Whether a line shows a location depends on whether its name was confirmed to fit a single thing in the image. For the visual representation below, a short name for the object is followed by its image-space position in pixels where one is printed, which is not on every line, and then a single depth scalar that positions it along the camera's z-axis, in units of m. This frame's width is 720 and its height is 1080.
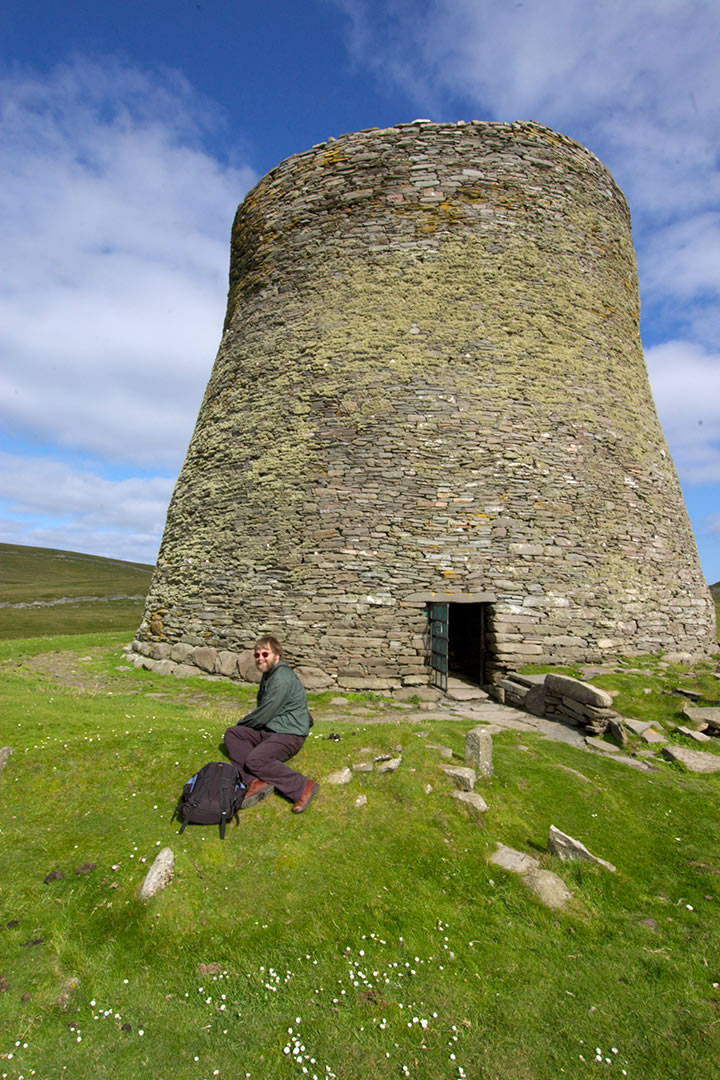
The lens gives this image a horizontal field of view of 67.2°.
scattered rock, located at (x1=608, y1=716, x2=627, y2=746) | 8.63
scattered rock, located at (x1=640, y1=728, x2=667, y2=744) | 8.62
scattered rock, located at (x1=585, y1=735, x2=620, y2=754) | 8.45
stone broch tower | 12.47
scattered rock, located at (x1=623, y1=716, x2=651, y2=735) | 8.84
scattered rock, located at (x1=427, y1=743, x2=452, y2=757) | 7.03
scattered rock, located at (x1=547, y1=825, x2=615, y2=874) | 5.10
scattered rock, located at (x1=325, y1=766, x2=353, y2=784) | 6.03
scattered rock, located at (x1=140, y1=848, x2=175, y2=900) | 4.38
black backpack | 5.19
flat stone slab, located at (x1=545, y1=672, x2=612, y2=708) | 9.40
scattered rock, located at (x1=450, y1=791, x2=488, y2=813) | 5.90
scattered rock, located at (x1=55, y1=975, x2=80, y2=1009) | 3.54
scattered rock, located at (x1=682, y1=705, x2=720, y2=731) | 9.09
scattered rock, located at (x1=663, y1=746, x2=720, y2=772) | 7.55
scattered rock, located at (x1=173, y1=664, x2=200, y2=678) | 13.38
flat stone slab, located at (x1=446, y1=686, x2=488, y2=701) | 12.13
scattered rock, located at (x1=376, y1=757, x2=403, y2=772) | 6.31
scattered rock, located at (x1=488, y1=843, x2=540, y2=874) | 5.06
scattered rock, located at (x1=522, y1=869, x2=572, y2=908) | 4.63
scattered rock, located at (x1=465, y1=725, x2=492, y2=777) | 6.71
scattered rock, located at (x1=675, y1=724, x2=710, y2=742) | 8.56
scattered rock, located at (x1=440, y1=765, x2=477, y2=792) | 6.20
